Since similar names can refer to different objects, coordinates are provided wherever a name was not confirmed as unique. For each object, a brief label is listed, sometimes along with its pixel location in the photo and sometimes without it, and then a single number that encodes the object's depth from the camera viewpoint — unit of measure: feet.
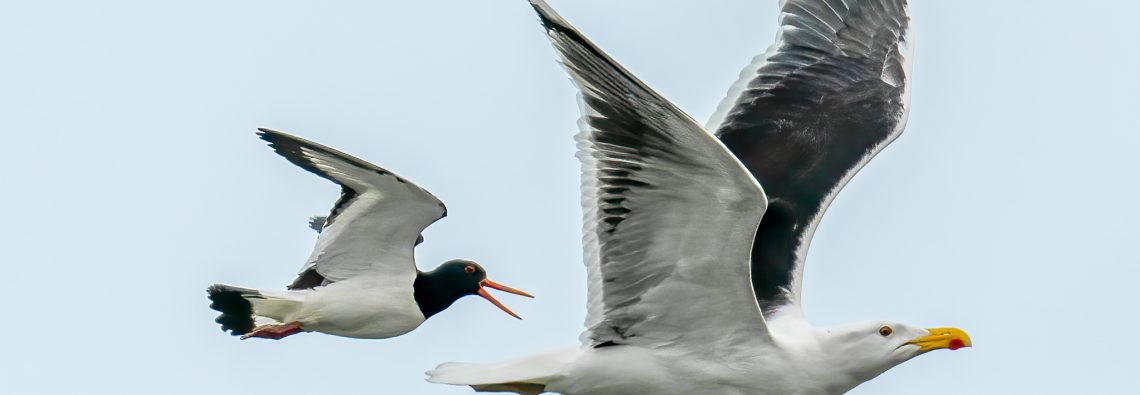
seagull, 50.98
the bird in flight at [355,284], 78.38
